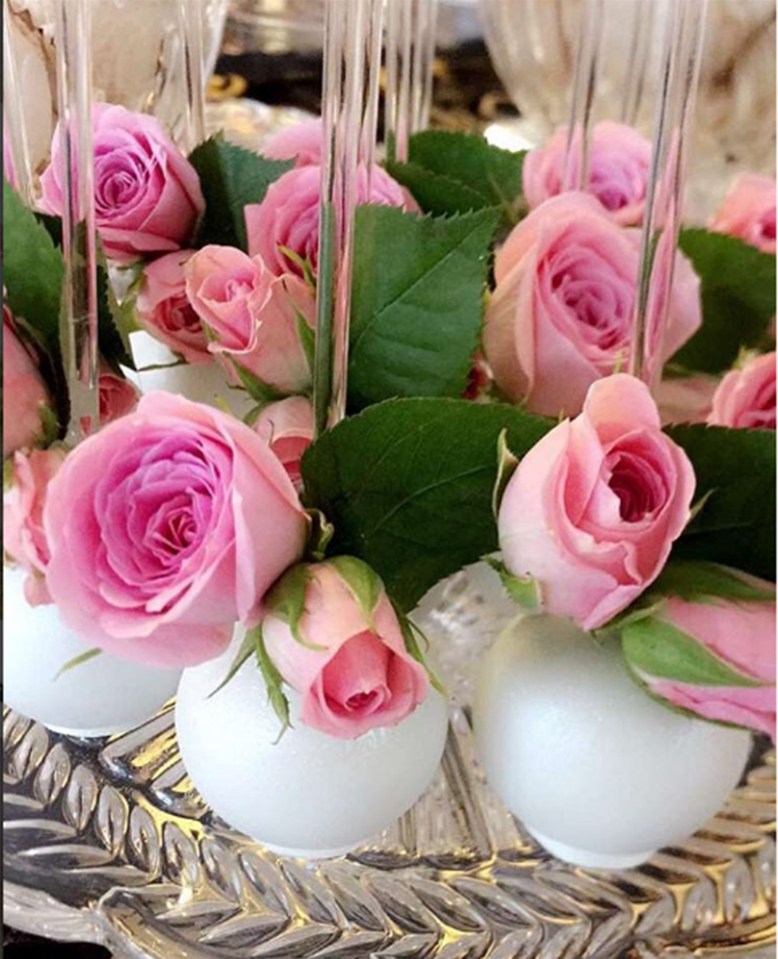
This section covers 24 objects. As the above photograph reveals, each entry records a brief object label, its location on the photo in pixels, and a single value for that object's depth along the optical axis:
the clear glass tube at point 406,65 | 0.47
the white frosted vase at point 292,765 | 0.32
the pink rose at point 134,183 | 0.35
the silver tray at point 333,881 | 0.33
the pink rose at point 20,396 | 0.31
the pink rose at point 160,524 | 0.27
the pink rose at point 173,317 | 0.35
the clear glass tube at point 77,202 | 0.31
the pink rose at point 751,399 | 0.38
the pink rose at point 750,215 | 0.47
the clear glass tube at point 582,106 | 0.45
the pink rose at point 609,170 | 0.45
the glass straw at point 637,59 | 0.53
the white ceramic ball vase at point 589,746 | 0.32
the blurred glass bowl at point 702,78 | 0.65
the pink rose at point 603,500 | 0.28
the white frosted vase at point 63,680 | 0.34
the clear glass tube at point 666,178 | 0.33
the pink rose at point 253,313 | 0.32
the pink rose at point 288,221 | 0.35
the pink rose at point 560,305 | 0.36
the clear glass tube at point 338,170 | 0.30
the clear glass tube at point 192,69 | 0.40
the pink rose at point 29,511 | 0.30
